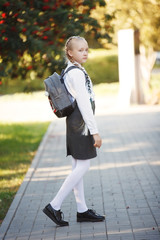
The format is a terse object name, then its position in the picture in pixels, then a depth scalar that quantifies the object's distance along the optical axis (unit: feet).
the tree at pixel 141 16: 60.79
